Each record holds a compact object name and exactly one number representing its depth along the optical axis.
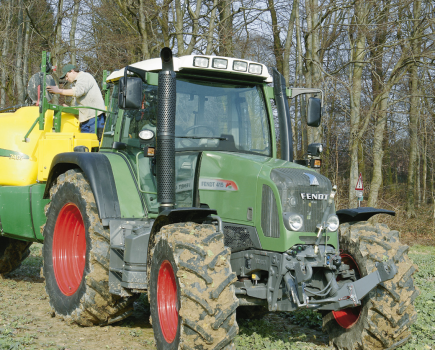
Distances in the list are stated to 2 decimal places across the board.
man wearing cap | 7.06
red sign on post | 14.68
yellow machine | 6.83
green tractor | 4.24
